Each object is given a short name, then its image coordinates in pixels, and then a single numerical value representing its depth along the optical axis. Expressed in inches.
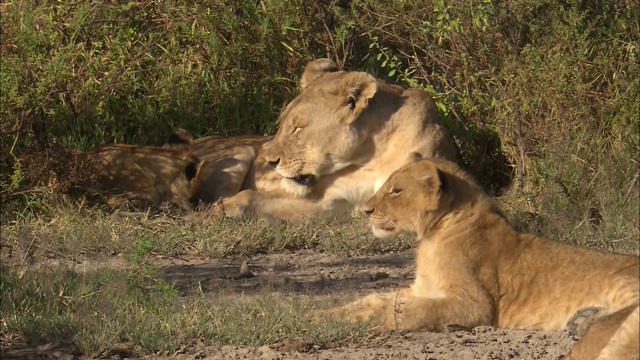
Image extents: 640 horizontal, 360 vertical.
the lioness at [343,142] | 635.5
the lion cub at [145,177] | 650.8
